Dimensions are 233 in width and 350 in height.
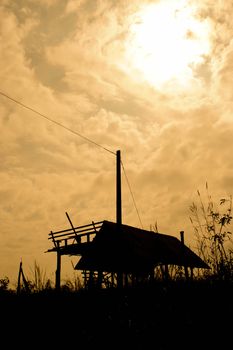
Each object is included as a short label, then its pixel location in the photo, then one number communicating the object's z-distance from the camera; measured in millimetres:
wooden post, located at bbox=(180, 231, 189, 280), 5733
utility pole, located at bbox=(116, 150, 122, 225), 14453
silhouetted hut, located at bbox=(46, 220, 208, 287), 18453
